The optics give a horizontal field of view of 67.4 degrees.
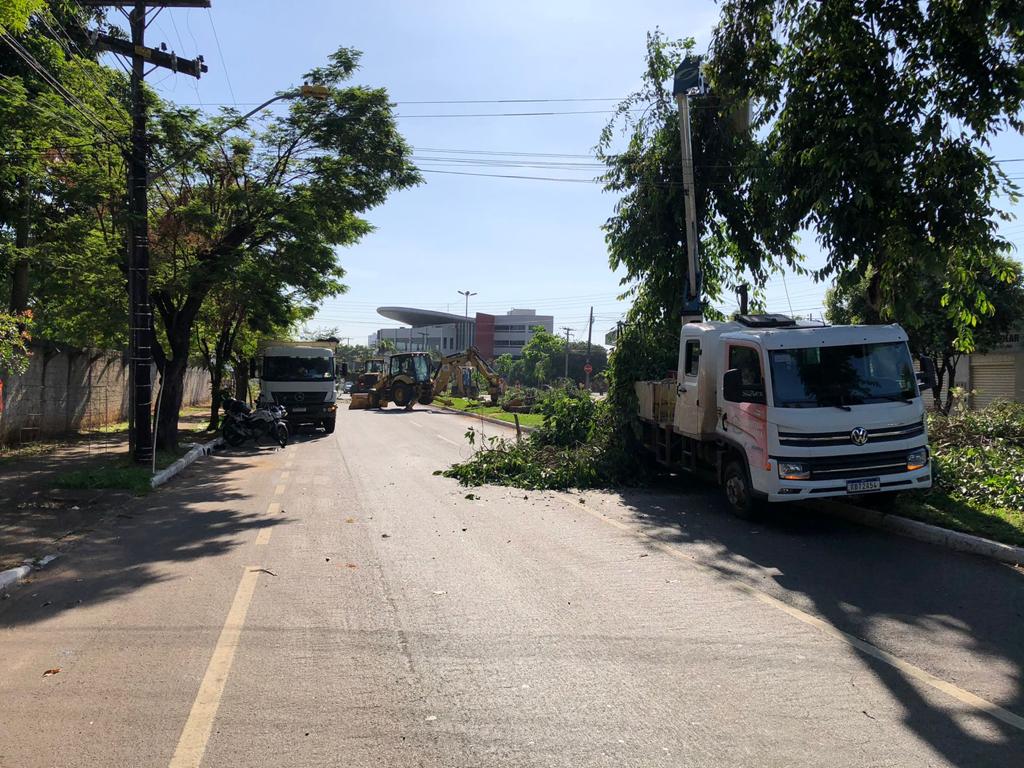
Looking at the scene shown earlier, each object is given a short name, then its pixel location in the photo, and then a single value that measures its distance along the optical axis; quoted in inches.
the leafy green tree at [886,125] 379.9
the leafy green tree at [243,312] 685.9
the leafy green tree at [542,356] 3346.5
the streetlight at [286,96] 552.4
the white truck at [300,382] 993.6
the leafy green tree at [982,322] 940.0
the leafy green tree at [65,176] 552.6
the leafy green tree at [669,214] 608.1
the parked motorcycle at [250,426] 839.7
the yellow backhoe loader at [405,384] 1636.3
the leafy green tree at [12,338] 389.1
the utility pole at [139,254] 578.6
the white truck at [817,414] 350.9
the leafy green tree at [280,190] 653.9
